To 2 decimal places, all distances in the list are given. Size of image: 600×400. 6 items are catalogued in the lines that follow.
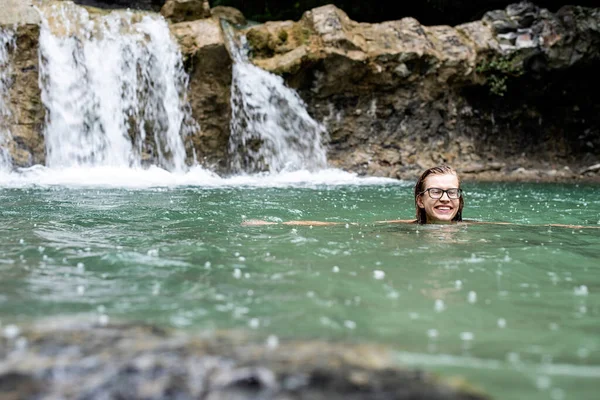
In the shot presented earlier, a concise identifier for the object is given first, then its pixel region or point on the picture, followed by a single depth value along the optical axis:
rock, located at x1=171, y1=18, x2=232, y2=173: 13.30
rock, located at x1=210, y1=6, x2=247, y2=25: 17.75
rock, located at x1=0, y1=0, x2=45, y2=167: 11.95
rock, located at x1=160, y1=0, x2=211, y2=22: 14.43
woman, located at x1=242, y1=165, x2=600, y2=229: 5.65
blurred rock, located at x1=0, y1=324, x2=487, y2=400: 2.08
